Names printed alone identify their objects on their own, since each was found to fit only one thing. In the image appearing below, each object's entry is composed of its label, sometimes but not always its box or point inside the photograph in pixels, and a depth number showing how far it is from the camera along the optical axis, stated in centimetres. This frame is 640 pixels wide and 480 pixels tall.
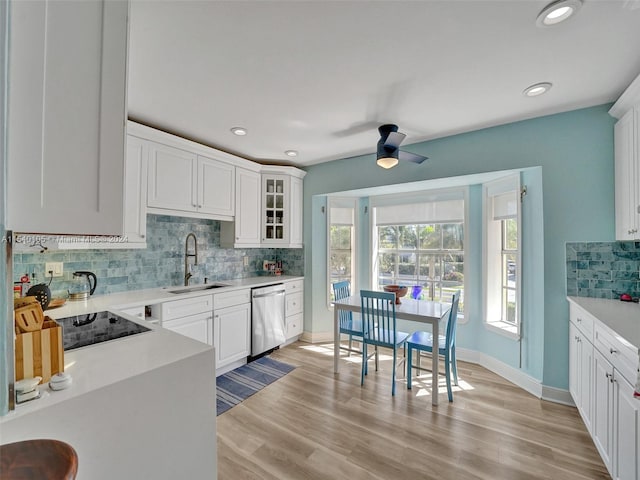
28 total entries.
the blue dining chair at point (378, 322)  268
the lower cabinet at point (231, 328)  295
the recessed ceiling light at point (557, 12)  134
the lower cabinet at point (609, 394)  133
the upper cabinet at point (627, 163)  190
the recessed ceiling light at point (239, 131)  282
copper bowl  307
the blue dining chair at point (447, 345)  254
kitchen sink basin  294
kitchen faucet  317
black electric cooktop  135
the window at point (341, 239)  416
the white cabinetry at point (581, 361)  191
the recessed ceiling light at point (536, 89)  203
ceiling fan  251
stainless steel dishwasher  335
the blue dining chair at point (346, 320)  310
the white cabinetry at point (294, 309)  386
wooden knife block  89
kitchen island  84
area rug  255
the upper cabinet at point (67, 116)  78
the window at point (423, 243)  352
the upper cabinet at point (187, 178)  270
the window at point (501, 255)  291
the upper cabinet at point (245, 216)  353
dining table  246
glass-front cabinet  389
